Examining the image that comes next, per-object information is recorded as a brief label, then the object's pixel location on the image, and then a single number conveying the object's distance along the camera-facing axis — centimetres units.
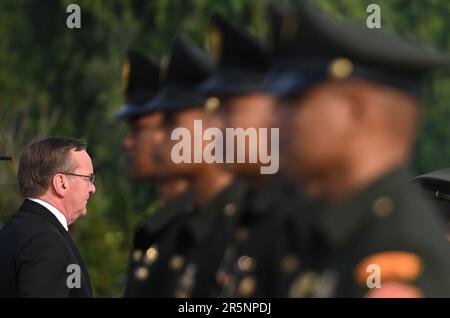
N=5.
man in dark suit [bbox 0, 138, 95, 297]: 932
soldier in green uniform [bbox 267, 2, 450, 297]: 562
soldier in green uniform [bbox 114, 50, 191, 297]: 803
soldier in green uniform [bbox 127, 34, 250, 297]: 758
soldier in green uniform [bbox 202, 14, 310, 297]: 611
